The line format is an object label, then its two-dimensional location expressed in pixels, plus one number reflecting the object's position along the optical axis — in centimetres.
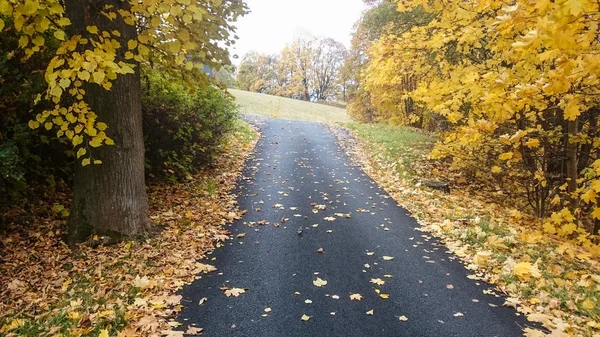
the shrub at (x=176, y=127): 810
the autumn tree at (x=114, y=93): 435
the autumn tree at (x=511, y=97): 407
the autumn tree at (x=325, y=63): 5719
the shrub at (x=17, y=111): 514
